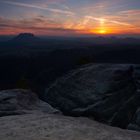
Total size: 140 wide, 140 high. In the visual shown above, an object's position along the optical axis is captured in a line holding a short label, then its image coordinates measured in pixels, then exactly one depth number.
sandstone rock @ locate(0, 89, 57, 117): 9.02
